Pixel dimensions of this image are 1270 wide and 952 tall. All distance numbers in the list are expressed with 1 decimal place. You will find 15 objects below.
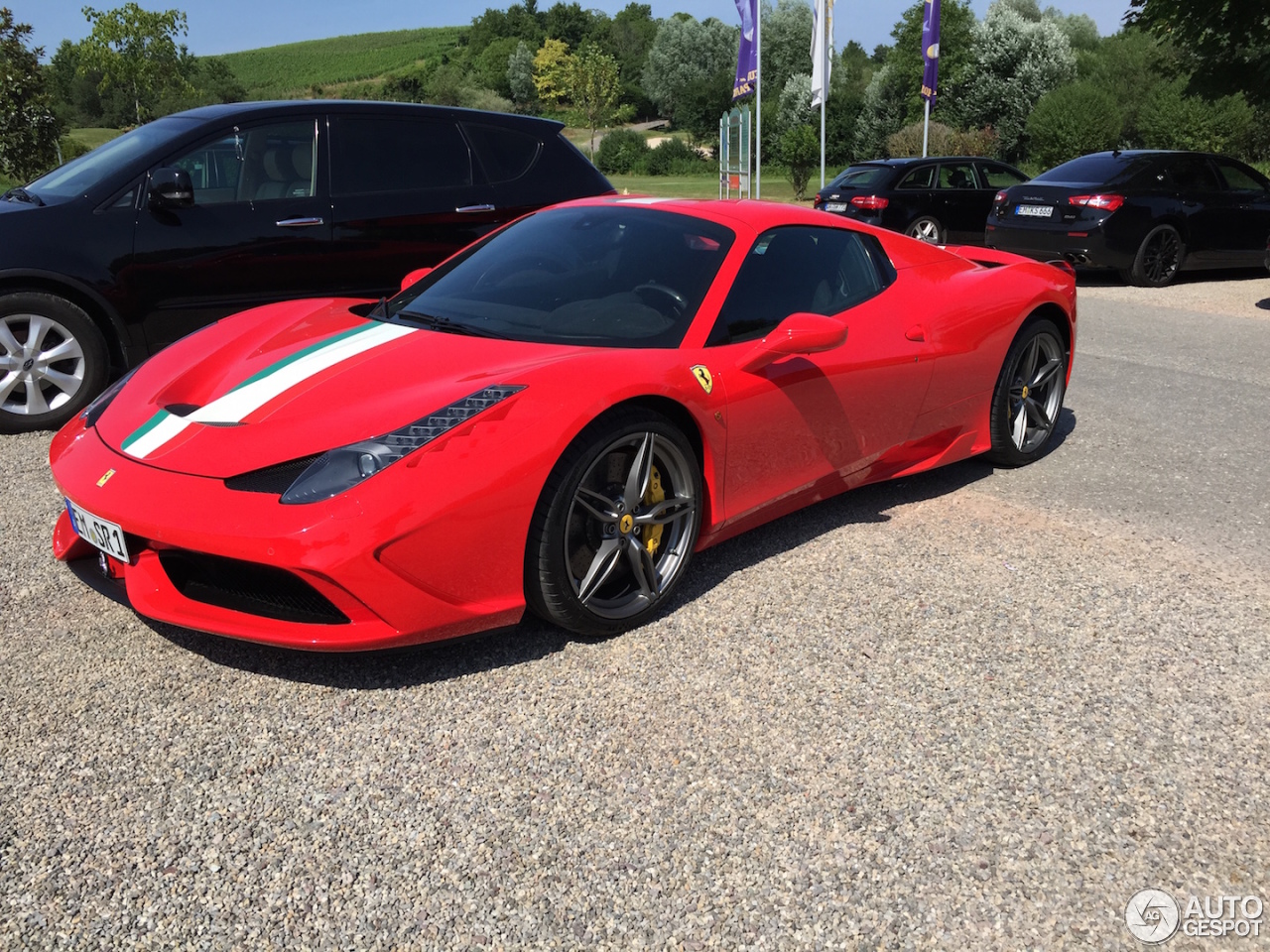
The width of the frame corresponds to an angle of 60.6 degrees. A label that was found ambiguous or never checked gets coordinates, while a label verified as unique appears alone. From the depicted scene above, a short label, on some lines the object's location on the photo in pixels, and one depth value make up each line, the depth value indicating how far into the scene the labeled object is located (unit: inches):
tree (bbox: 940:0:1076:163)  1568.7
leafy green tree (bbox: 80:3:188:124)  1722.4
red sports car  105.6
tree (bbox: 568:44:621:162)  2160.4
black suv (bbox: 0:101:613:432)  210.7
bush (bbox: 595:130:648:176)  1843.0
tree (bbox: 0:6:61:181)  880.3
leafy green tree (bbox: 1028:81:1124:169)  1235.9
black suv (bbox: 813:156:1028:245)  538.9
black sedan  443.2
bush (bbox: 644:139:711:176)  1706.4
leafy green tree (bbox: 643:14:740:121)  2817.4
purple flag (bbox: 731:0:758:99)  805.4
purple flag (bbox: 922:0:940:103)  829.8
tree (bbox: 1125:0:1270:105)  673.6
